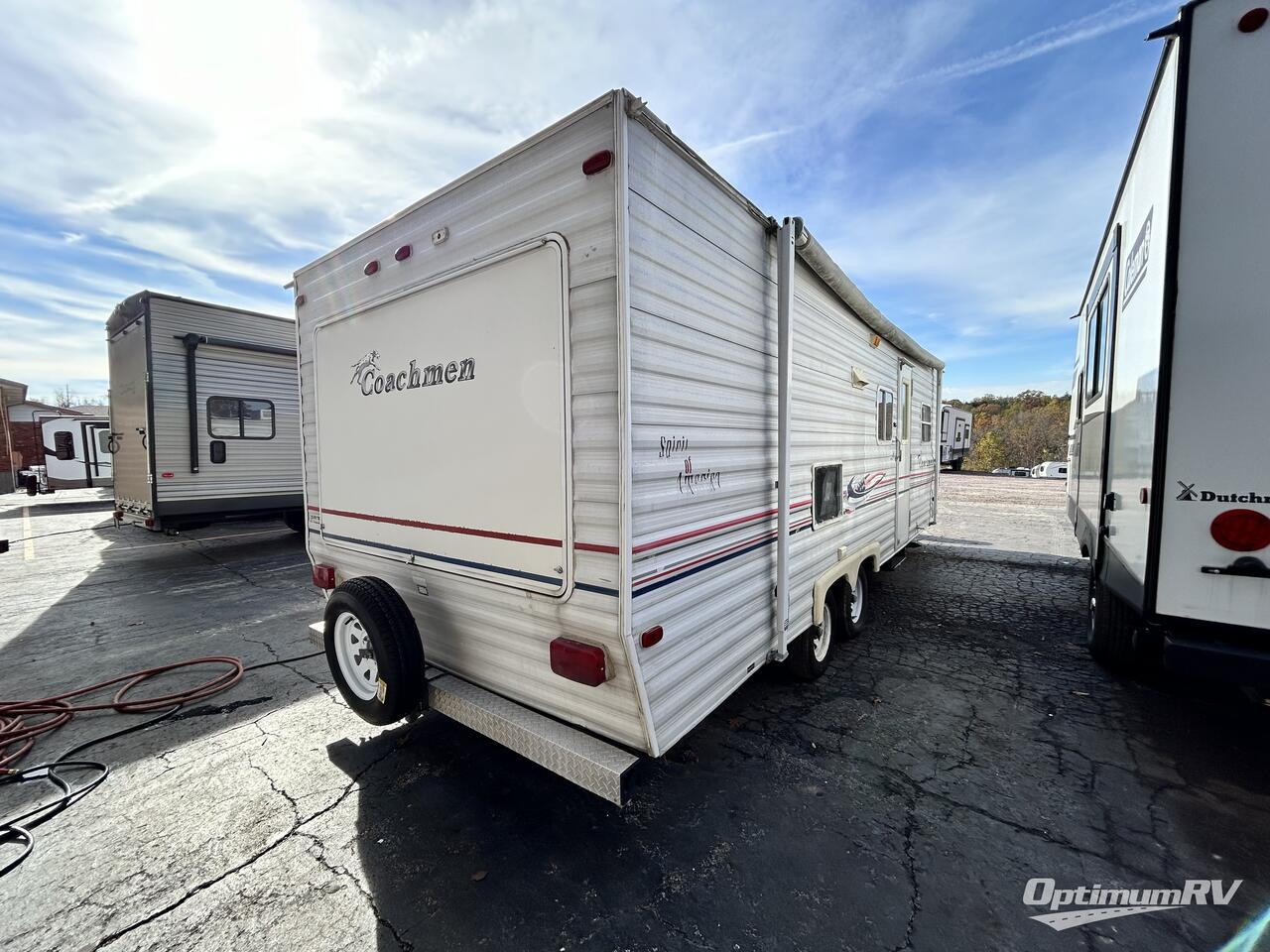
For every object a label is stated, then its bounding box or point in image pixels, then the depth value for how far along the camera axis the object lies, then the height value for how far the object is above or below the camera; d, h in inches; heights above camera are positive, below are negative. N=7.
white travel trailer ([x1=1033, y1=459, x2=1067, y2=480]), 1176.6 -56.1
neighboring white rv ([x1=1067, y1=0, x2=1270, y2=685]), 93.3 +16.6
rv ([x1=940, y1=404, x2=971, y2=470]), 1111.0 +22.0
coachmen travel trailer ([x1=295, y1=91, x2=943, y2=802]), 85.7 +0.2
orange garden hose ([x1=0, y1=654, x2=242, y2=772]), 135.0 -74.3
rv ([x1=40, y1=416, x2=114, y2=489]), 804.0 -14.4
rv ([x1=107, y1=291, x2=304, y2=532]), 327.3 +19.3
